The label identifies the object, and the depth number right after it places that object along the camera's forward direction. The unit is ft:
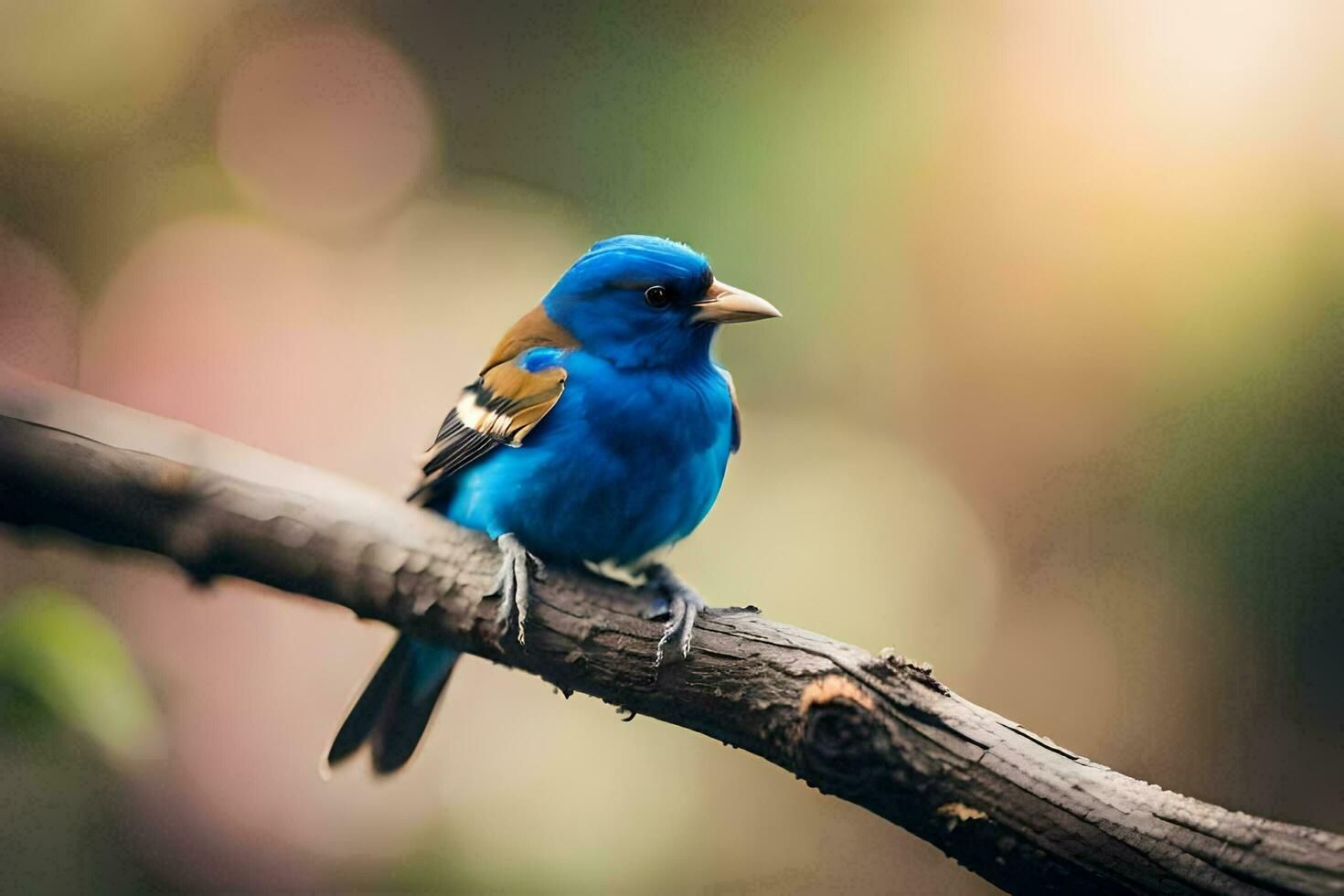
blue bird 8.62
